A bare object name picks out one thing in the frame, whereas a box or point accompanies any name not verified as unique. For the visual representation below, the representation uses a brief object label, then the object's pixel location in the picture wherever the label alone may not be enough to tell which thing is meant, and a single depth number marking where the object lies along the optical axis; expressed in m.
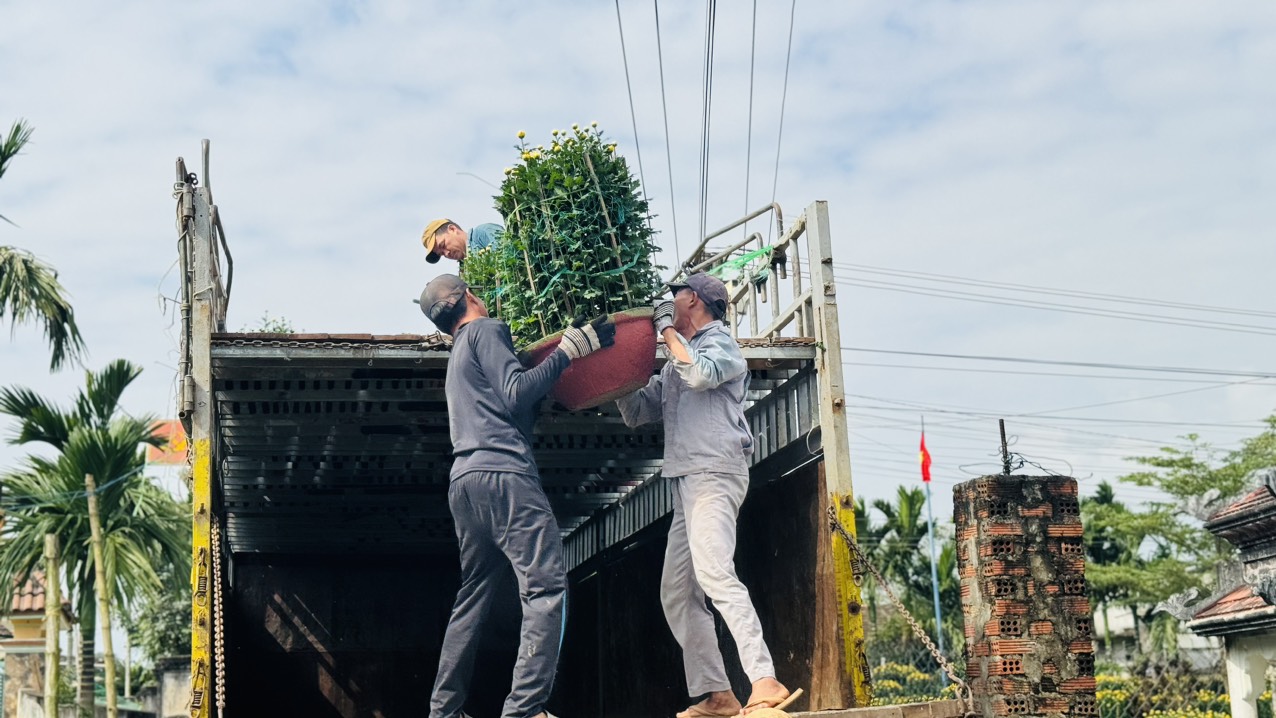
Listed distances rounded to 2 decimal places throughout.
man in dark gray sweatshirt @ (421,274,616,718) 5.10
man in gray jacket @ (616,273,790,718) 5.18
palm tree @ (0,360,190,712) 15.42
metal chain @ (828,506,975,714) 5.07
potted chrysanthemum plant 5.41
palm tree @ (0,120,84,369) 15.27
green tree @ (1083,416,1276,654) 34.03
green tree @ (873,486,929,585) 38.41
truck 5.73
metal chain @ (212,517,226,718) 5.37
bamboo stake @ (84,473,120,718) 14.85
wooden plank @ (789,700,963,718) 4.68
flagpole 34.44
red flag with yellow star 36.50
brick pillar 5.92
